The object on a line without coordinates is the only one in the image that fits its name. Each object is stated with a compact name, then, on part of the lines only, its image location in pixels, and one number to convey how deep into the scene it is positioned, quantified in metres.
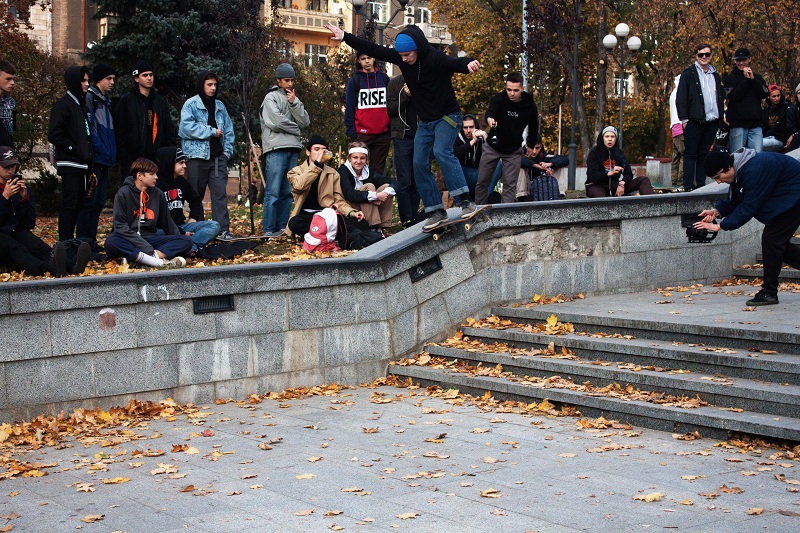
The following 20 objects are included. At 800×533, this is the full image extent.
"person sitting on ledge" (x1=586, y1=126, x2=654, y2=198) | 14.41
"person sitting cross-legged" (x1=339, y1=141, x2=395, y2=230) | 12.72
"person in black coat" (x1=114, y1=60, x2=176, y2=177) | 12.38
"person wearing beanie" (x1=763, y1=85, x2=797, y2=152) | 16.70
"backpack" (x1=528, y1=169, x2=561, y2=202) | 14.35
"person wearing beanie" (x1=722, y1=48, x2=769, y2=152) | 14.68
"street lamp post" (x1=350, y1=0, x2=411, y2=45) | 28.78
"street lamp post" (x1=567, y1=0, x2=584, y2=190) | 29.42
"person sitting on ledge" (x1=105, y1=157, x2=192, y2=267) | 11.04
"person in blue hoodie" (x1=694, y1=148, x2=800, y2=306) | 10.00
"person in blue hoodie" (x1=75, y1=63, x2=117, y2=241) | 11.77
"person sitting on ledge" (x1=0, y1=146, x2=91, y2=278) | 9.82
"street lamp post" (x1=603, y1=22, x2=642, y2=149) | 33.16
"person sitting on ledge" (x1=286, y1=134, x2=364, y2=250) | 12.58
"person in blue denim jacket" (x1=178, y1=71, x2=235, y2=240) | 12.96
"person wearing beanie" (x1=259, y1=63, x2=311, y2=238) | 13.41
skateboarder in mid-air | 10.14
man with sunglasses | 14.43
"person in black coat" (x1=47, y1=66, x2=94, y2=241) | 11.41
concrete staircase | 7.83
